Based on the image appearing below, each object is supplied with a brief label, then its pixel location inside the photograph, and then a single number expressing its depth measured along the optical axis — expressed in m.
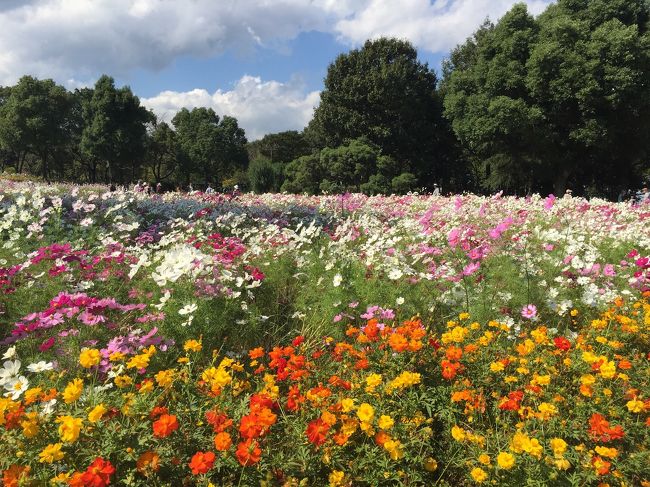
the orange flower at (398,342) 2.39
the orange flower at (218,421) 1.84
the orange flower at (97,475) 1.48
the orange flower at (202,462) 1.58
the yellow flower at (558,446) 1.88
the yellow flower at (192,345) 2.37
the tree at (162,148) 41.12
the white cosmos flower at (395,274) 3.91
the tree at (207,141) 40.78
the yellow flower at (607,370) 2.29
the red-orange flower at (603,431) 1.99
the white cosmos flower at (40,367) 2.29
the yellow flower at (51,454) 1.66
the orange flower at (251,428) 1.75
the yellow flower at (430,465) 1.95
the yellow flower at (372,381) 2.18
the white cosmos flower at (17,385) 2.04
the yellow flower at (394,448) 1.89
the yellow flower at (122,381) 2.16
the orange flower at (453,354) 2.45
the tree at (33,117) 31.31
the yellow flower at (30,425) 1.75
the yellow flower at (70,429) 1.65
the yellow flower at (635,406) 2.25
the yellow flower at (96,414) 1.74
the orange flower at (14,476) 1.56
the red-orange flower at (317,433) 1.81
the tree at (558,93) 18.05
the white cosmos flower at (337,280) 3.95
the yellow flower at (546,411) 2.12
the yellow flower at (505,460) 1.76
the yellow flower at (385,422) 1.86
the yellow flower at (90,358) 2.03
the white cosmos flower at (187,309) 3.11
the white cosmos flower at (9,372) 2.11
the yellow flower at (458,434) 2.00
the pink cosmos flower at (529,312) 3.64
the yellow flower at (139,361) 2.14
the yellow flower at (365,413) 1.90
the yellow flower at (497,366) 2.46
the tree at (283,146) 51.05
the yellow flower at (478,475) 1.80
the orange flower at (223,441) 1.68
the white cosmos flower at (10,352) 2.22
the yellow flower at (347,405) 2.01
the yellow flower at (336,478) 1.80
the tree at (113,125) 31.34
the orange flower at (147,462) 1.67
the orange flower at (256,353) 2.50
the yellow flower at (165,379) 2.08
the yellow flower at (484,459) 1.85
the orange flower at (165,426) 1.70
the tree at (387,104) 27.25
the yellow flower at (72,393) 1.84
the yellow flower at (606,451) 1.86
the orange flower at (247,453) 1.71
